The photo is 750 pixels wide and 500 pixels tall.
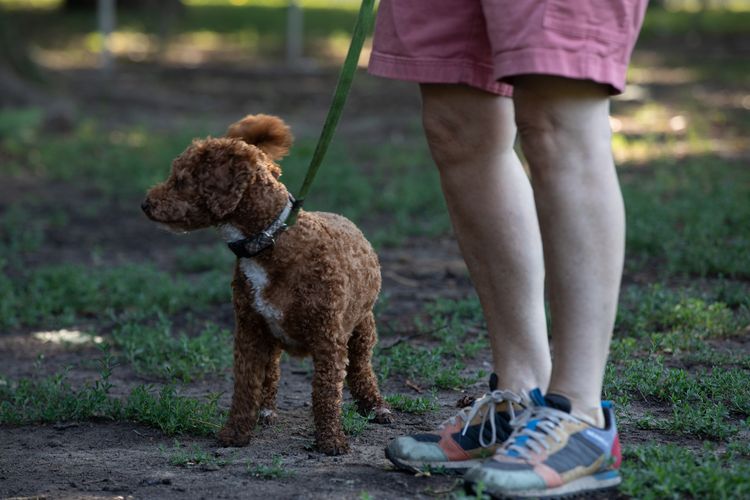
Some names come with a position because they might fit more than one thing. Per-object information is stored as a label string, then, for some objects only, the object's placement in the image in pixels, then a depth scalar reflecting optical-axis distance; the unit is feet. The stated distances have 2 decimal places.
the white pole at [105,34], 93.59
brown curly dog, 22.00
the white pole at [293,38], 105.60
